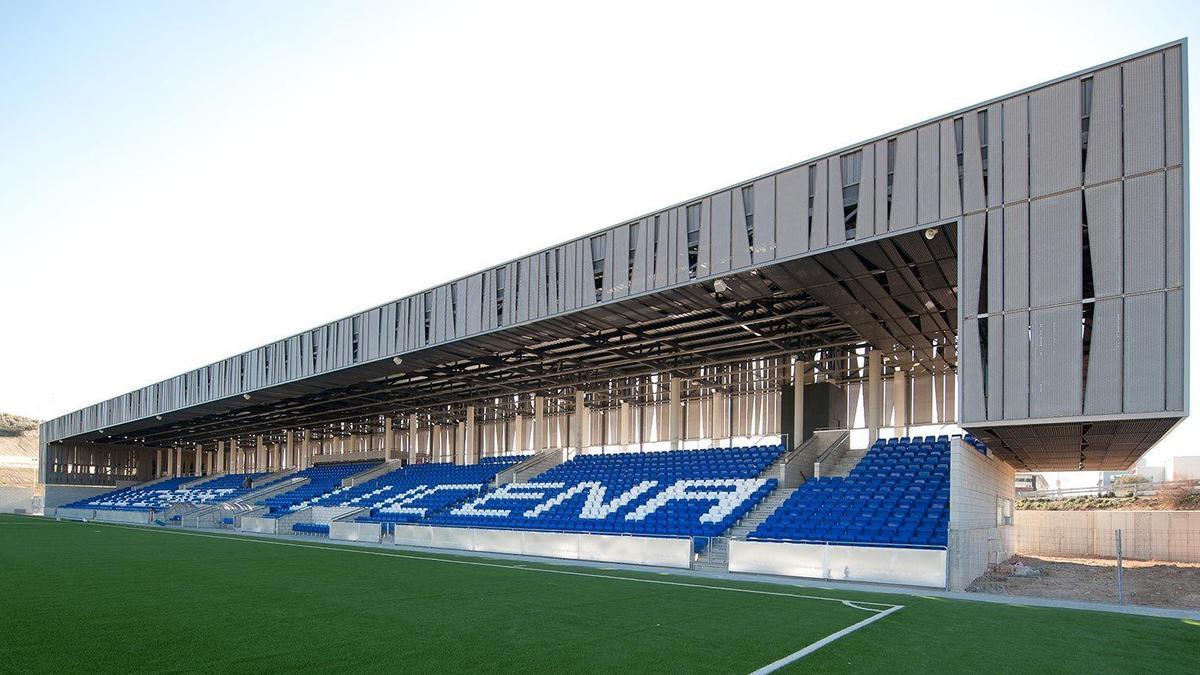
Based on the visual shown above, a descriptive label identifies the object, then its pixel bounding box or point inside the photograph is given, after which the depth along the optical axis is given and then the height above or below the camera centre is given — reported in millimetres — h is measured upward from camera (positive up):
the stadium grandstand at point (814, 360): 15461 +981
